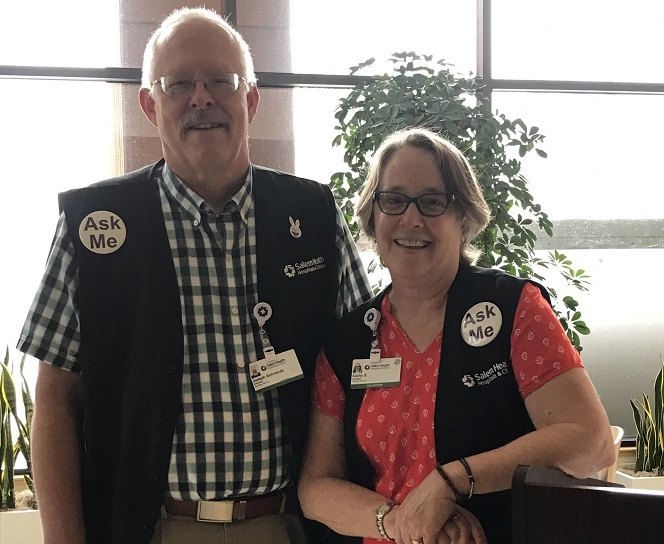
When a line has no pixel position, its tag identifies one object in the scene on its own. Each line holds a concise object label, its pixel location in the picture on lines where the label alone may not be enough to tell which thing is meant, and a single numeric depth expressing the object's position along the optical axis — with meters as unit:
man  1.88
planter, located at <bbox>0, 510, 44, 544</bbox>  3.80
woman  1.61
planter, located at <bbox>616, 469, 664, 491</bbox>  4.29
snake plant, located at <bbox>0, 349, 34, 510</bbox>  3.94
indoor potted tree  3.66
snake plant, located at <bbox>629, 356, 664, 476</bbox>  4.52
